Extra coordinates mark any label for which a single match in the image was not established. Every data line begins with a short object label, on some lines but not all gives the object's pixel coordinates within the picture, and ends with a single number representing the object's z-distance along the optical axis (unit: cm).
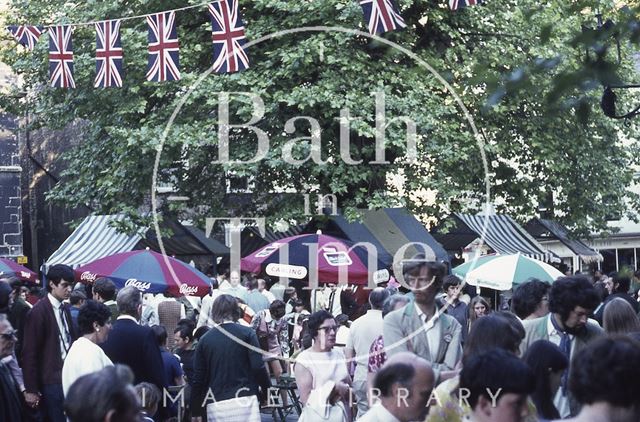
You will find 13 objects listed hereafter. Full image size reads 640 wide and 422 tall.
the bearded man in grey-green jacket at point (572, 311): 830
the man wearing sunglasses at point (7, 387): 843
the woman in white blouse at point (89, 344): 936
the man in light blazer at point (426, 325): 831
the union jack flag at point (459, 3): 1739
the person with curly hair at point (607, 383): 462
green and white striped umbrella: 1766
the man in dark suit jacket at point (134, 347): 1057
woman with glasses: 962
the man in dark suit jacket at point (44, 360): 1080
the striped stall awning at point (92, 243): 2881
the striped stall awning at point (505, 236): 3094
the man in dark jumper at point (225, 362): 1030
